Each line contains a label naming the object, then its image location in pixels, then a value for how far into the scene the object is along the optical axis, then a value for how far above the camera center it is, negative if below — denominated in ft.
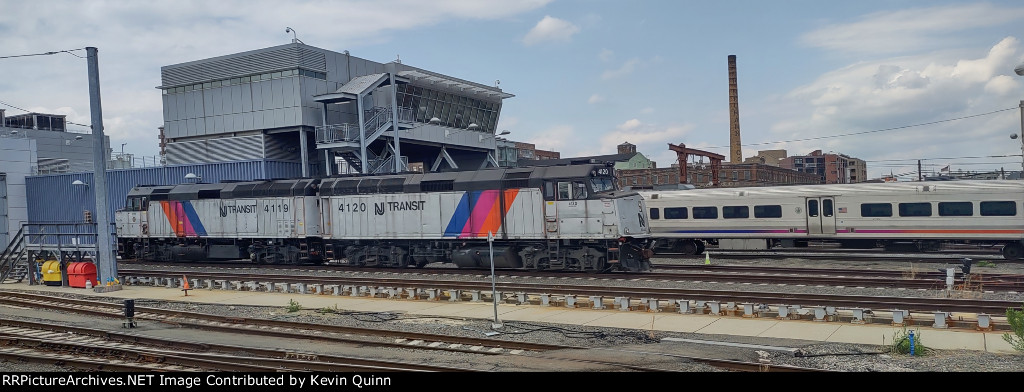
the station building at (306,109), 146.00 +19.97
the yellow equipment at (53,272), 93.30 -6.57
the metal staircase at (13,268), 101.73 -6.50
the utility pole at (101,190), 85.05 +3.03
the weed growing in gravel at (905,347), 41.91 -9.50
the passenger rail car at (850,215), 91.25 -4.56
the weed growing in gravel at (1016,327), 41.93 -8.74
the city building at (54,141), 187.52 +21.59
